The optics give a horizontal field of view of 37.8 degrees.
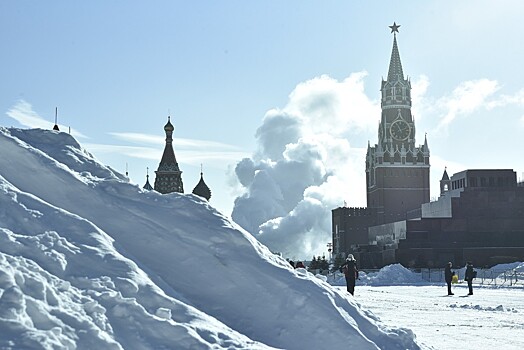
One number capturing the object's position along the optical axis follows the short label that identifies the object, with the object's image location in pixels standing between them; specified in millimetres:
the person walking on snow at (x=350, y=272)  21703
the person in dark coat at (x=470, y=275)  29281
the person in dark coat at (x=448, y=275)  29531
